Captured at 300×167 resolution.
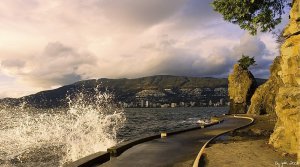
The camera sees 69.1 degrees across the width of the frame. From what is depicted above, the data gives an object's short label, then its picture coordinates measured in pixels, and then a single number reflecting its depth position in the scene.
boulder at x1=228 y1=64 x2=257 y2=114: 65.56
